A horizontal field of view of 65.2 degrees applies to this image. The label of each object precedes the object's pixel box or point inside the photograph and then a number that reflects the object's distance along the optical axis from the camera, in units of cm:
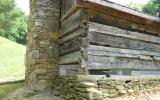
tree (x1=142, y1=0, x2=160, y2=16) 1195
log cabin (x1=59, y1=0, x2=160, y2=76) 403
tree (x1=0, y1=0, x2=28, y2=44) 1986
